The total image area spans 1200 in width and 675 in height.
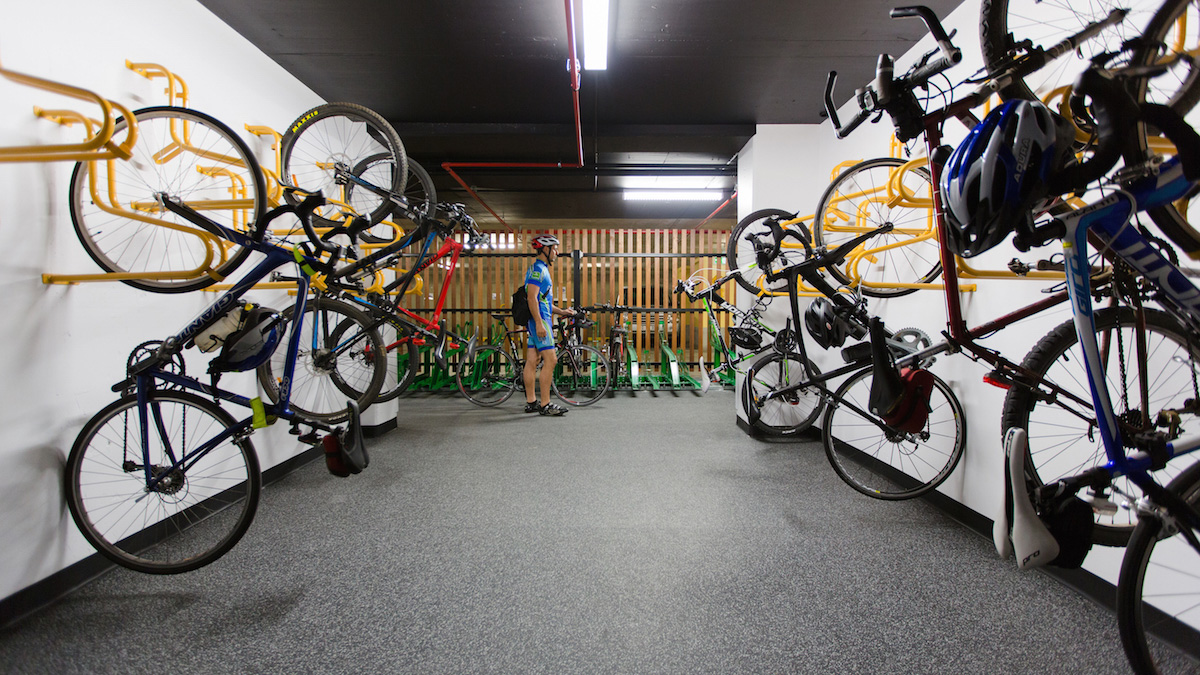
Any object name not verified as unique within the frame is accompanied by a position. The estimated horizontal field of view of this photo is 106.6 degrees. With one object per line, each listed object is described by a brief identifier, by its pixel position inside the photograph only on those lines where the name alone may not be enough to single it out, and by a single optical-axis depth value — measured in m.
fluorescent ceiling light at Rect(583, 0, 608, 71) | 2.16
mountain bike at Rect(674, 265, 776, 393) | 3.42
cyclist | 3.90
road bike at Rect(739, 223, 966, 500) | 1.80
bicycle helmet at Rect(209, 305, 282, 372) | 1.52
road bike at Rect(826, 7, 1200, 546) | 1.06
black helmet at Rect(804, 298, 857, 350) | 1.92
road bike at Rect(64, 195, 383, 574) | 1.48
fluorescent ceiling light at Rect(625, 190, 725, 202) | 6.14
